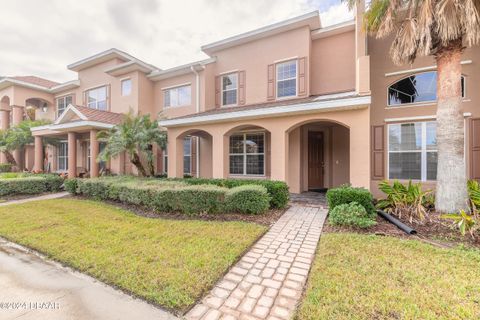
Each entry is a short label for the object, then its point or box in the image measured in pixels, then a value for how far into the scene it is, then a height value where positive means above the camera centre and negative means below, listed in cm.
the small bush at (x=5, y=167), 1587 -41
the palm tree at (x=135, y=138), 1043 +112
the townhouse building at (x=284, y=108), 802 +236
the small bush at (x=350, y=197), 588 -105
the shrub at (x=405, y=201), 583 -124
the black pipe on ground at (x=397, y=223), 496 -161
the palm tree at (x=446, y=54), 548 +297
